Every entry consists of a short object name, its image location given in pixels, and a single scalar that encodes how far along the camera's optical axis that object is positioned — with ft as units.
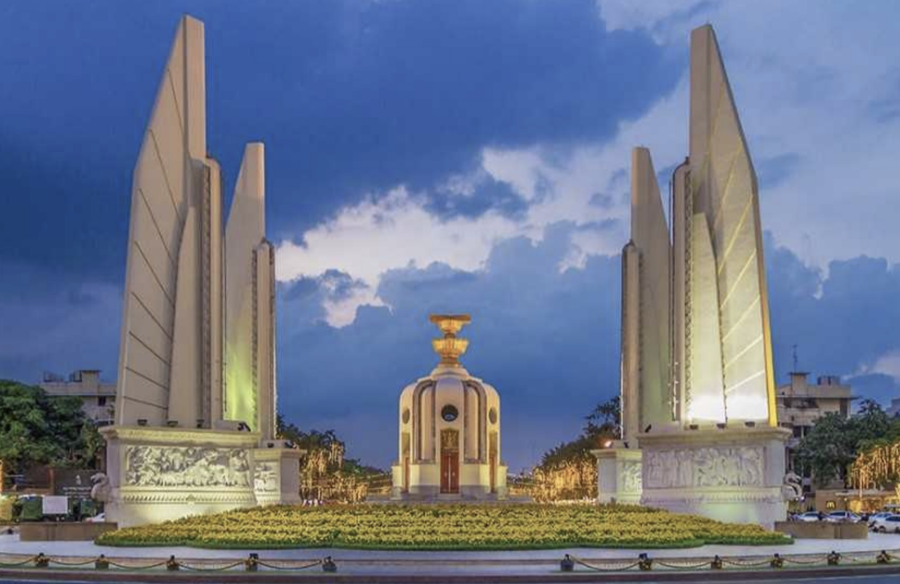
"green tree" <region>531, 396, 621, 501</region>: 194.49
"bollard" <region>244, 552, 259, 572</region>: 63.21
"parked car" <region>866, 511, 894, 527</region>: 124.67
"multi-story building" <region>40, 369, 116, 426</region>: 264.25
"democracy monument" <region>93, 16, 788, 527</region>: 95.45
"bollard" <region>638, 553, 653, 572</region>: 63.10
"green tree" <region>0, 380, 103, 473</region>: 164.55
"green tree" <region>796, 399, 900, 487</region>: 208.85
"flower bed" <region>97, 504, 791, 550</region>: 76.18
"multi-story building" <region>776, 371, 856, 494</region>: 274.57
